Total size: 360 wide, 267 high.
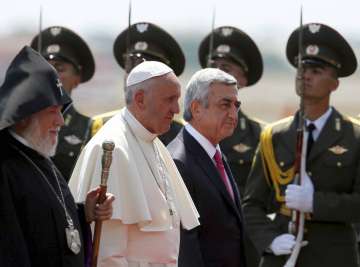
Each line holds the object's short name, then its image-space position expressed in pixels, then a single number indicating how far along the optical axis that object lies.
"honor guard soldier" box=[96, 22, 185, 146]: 19.89
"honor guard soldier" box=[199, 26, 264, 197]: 20.05
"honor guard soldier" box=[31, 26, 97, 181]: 19.69
